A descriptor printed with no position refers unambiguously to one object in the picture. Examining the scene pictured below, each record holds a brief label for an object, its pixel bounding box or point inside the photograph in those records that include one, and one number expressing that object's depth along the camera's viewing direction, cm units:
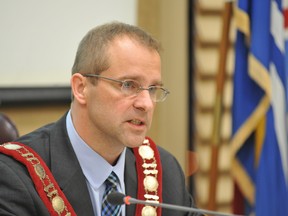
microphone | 278
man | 293
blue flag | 390
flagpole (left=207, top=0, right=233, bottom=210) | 412
